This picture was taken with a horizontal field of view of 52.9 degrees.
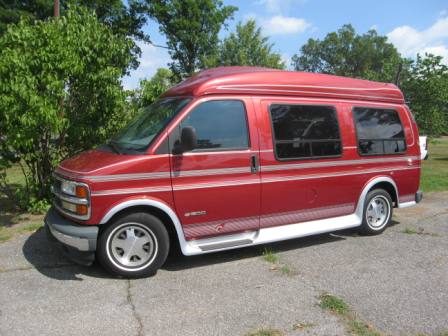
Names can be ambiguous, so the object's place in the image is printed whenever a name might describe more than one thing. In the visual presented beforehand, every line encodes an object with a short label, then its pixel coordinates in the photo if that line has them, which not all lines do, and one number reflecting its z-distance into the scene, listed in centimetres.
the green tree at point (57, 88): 635
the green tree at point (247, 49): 3522
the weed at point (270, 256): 569
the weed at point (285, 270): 528
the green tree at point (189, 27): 3173
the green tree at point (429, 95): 1939
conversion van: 495
